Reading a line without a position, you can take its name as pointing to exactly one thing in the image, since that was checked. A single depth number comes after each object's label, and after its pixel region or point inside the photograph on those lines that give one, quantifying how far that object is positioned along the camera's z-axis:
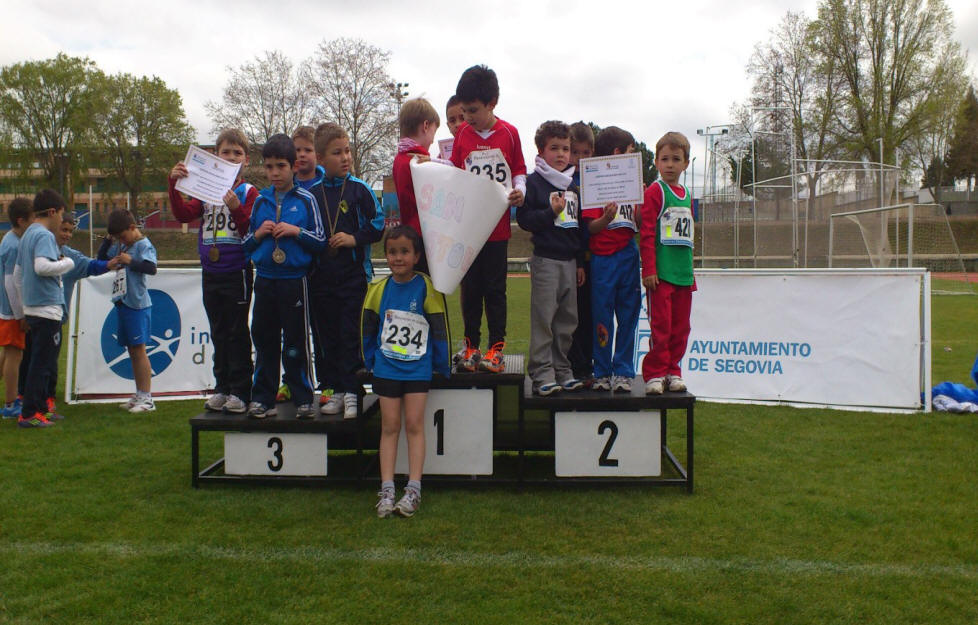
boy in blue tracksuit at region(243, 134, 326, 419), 4.55
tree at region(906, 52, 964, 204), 37.59
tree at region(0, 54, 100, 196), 55.75
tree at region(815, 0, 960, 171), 38.22
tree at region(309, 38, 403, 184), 41.66
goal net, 16.28
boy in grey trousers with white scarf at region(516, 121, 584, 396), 4.63
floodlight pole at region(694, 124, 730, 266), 19.76
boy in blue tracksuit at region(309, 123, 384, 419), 4.73
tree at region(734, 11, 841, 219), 38.53
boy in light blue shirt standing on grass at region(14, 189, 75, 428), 6.27
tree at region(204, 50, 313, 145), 43.94
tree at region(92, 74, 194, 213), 55.19
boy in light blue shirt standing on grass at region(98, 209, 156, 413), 6.80
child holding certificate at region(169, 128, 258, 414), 4.95
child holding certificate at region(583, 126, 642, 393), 4.79
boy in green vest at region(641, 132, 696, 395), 4.76
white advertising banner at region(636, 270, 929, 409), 6.89
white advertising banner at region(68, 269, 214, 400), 7.64
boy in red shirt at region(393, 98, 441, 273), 4.68
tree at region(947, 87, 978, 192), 46.71
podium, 4.53
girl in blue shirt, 4.31
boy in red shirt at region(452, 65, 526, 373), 4.41
